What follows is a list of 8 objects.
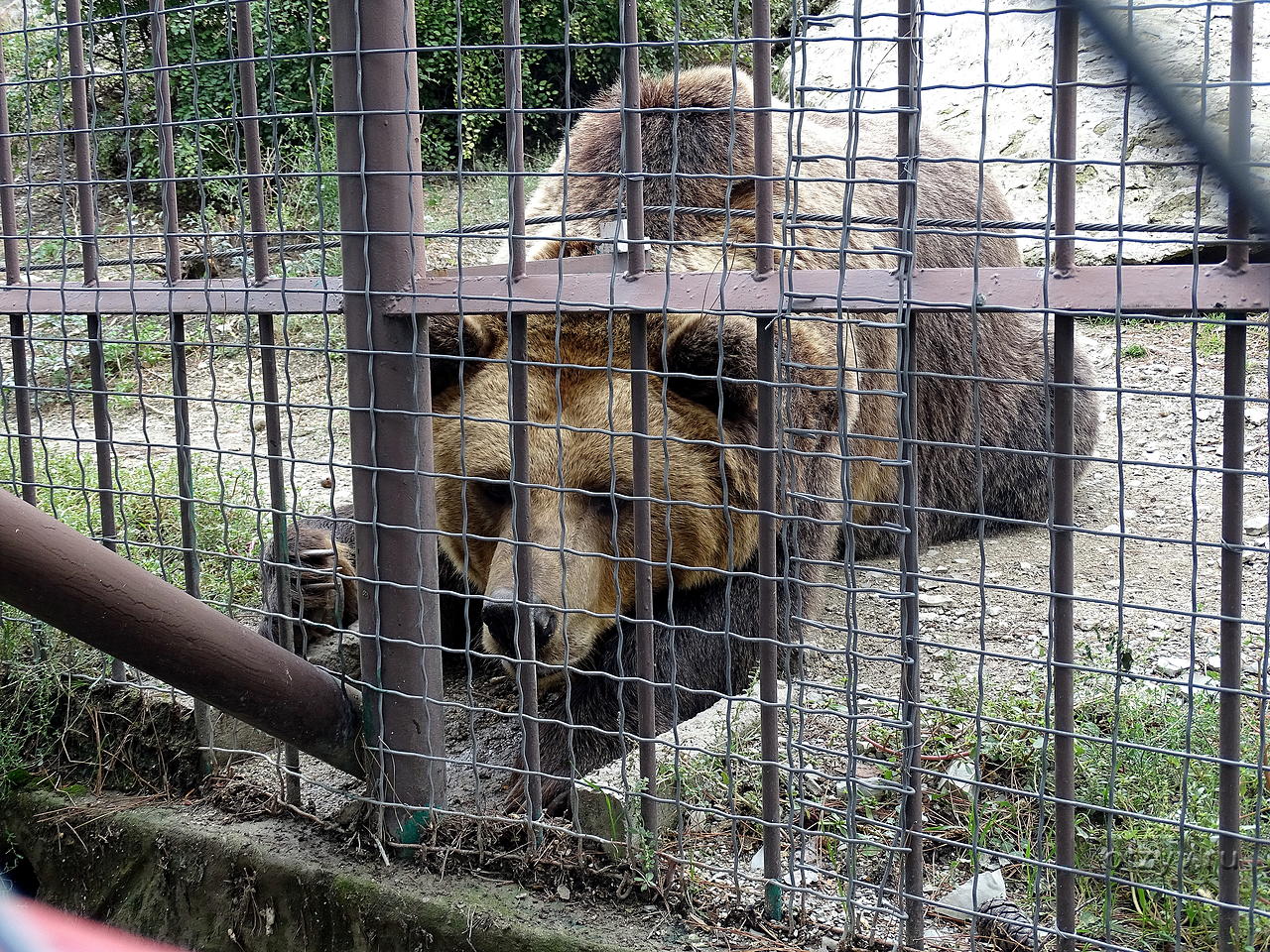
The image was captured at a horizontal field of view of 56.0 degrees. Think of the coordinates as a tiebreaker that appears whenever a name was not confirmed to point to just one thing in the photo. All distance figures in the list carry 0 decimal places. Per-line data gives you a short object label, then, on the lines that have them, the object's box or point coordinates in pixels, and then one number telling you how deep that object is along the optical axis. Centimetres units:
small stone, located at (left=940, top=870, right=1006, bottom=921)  215
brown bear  292
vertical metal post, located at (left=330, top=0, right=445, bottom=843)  228
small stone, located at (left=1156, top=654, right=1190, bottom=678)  299
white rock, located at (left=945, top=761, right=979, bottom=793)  248
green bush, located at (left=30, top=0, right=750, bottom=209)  865
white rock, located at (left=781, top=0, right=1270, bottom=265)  675
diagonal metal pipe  208
